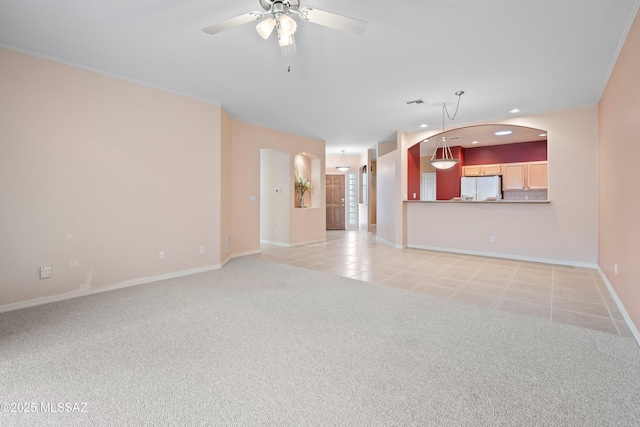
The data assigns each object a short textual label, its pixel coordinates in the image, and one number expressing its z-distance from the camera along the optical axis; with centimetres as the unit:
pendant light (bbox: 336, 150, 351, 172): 984
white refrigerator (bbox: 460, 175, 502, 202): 839
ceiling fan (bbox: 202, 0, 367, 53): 206
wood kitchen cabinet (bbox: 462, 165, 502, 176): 853
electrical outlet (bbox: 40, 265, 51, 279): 315
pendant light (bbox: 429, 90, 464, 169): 470
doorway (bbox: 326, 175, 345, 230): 1084
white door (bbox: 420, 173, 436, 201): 1012
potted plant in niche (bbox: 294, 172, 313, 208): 767
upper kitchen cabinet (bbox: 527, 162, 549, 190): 786
